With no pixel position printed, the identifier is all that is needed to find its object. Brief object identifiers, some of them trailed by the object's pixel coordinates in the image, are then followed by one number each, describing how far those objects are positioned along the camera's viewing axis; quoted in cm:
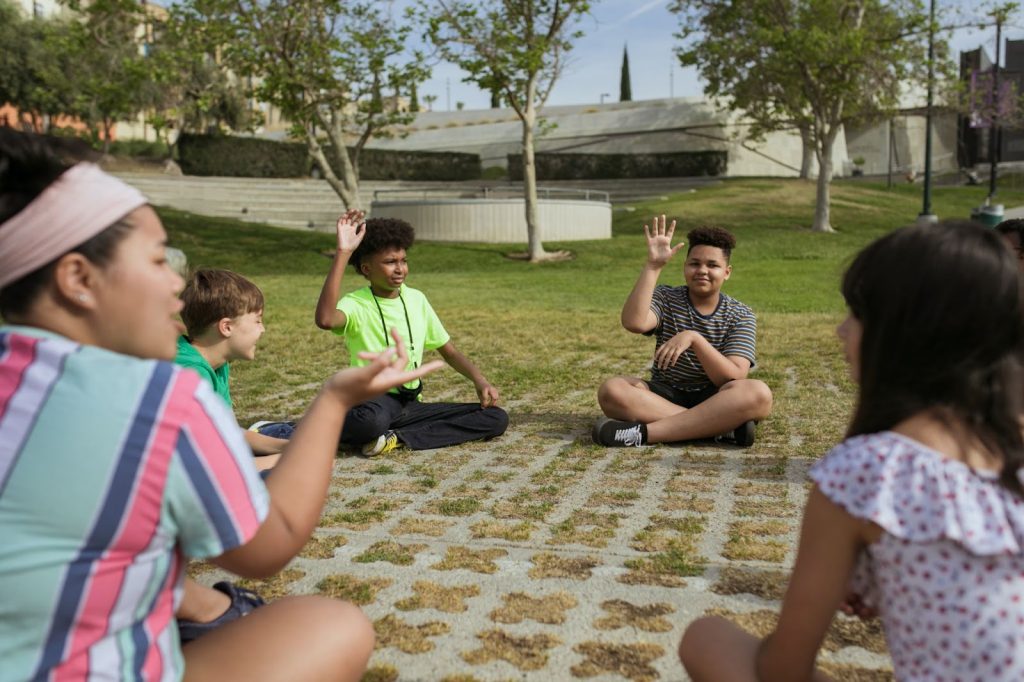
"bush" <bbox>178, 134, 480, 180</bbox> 3894
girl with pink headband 149
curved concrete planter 2694
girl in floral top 155
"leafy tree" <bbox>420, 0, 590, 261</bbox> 2147
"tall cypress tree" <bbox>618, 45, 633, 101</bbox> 5769
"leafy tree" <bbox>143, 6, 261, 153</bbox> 2066
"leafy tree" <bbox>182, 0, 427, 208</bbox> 2075
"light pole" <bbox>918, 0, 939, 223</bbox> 2338
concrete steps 3206
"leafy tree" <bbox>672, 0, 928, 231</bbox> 2375
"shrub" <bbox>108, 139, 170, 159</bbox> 4709
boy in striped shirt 541
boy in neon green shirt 535
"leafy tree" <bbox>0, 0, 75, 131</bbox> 3759
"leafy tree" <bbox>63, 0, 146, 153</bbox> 2150
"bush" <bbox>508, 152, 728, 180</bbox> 4094
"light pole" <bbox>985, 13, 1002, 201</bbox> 2716
